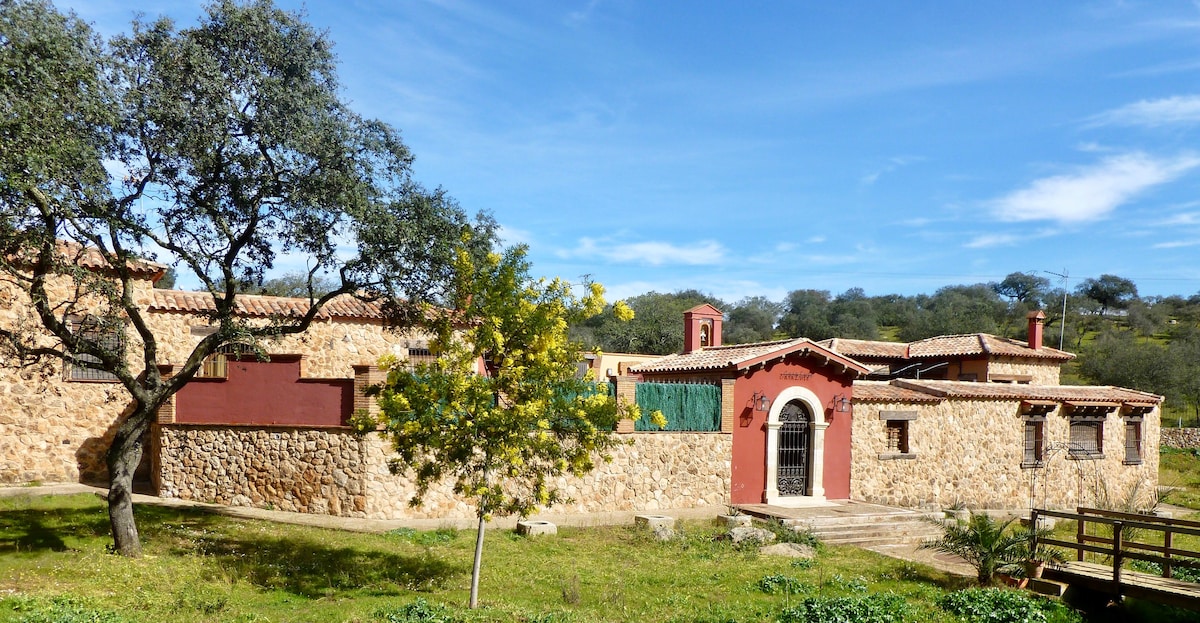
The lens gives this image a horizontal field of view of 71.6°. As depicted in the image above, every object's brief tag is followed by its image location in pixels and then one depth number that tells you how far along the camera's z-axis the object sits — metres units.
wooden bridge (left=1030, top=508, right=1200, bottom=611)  11.70
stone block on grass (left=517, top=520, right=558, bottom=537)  16.36
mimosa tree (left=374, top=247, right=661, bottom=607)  10.91
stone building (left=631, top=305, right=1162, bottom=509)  21.19
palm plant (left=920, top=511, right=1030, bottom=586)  13.97
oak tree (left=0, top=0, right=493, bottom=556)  11.14
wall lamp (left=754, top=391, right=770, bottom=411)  21.05
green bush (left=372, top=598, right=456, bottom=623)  10.16
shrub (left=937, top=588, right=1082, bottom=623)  11.53
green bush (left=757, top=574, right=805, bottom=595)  12.91
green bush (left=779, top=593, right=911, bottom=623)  10.82
